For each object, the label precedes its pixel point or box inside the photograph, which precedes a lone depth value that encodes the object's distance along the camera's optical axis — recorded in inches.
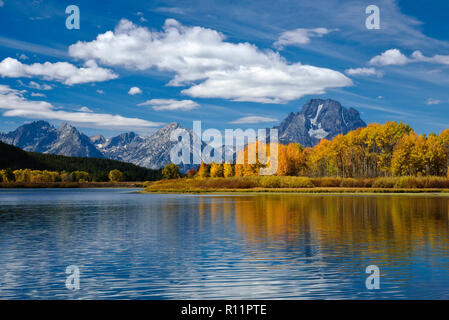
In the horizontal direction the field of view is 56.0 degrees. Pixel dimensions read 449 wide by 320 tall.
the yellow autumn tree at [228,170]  6840.6
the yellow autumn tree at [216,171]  7598.4
